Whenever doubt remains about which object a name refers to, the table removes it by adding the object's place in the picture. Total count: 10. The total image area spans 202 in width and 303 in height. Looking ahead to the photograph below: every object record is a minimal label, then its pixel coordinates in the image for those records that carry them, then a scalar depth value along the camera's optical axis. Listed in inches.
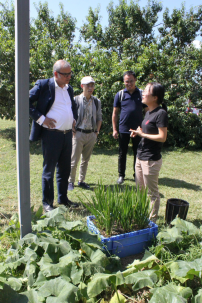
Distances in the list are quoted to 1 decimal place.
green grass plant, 101.0
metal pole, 75.5
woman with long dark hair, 122.6
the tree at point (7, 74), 331.4
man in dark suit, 138.1
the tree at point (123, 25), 605.6
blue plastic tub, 96.9
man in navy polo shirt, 201.2
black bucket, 125.9
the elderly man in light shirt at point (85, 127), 192.7
